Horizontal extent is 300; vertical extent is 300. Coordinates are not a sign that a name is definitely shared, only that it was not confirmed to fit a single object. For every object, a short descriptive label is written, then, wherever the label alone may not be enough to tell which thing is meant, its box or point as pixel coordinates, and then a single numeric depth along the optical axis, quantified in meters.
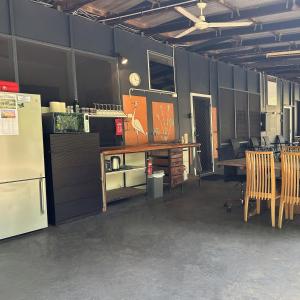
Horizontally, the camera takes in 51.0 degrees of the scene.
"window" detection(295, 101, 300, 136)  14.10
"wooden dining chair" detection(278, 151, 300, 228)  3.70
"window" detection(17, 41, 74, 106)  4.66
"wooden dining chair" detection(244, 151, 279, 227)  3.81
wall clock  6.27
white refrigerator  3.71
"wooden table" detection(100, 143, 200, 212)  4.83
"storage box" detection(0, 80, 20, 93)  3.74
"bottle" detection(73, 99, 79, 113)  4.96
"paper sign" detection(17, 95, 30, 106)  3.84
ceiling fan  4.51
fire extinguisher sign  5.89
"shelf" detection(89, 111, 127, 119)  5.40
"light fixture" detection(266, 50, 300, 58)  7.04
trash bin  5.79
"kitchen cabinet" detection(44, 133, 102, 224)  4.21
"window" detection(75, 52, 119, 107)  5.39
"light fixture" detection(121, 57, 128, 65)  5.94
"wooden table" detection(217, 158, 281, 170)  4.16
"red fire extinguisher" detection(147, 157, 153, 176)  5.79
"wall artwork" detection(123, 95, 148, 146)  6.15
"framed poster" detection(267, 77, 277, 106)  11.77
